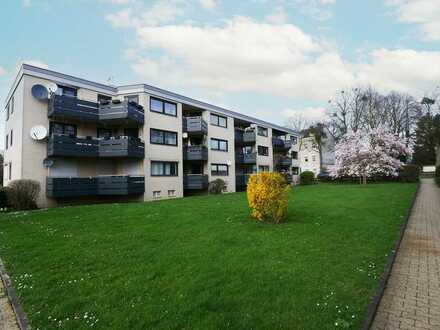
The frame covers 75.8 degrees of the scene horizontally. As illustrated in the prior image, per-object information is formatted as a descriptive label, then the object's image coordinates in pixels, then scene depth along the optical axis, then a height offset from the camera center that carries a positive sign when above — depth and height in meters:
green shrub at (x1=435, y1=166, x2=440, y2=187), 29.85 -0.36
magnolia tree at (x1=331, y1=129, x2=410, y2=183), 32.97 +2.55
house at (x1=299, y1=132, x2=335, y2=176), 61.71 +5.55
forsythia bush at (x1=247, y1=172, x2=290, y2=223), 10.30 -0.73
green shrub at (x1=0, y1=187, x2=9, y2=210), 15.68 -0.99
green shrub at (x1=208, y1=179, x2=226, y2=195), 26.94 -0.89
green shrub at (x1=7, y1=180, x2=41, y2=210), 15.73 -0.74
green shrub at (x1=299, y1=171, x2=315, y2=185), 44.22 -0.43
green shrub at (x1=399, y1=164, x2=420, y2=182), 38.38 +0.01
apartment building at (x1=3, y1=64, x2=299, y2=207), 18.16 +2.92
